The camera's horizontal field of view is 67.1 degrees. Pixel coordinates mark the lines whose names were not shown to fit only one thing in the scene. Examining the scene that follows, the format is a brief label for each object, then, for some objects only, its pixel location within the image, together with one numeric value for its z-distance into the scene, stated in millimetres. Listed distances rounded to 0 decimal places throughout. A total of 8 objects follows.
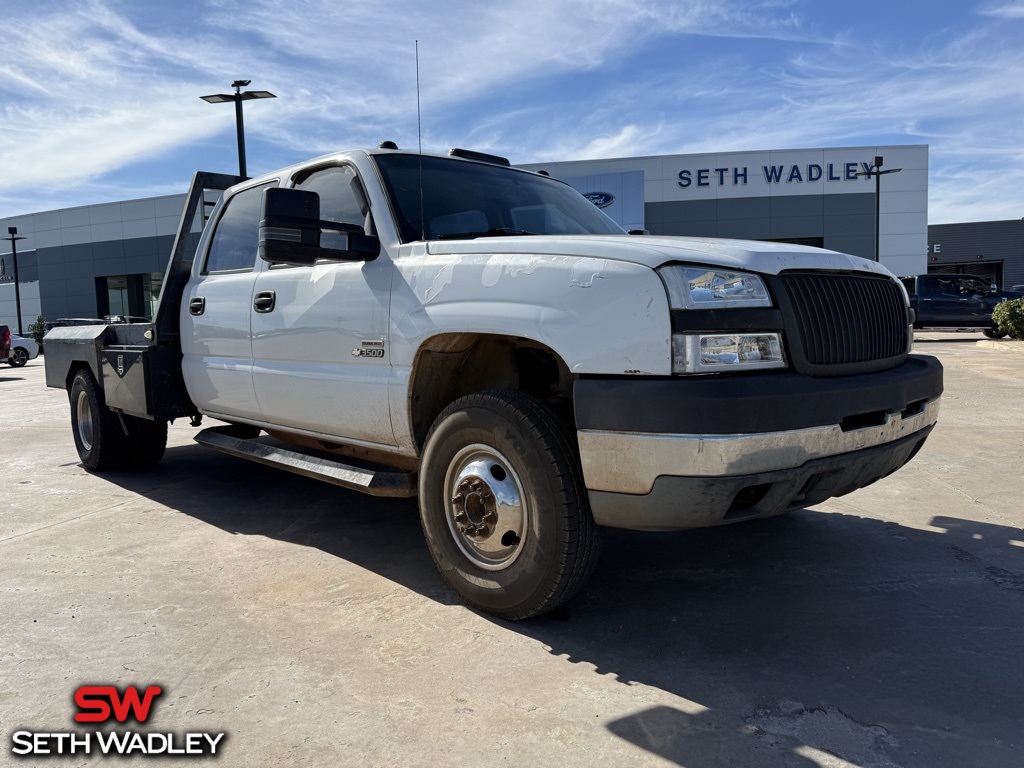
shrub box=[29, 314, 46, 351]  35094
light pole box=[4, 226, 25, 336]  38062
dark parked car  23062
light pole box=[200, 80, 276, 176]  14422
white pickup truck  2477
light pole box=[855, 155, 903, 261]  28719
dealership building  34500
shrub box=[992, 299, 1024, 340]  16391
